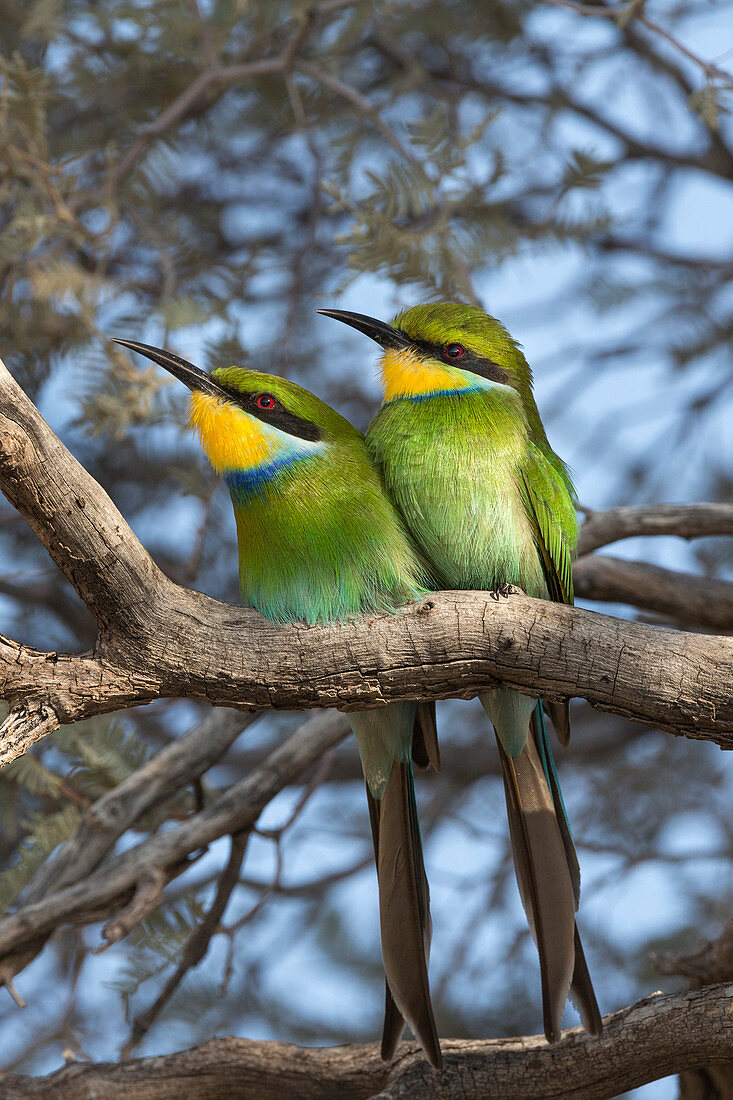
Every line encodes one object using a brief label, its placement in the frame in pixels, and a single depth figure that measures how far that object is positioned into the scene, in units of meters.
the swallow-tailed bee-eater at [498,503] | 4.24
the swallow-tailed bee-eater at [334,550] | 4.22
